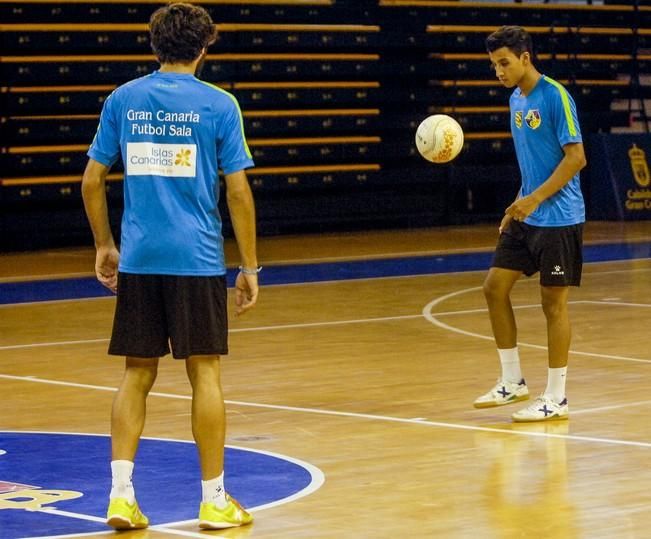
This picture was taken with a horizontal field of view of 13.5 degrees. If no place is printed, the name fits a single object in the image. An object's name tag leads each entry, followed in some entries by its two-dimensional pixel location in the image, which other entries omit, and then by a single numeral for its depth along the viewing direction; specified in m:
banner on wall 39.50
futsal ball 16.56
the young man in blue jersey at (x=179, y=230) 10.01
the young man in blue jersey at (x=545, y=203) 13.98
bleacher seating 34.62
